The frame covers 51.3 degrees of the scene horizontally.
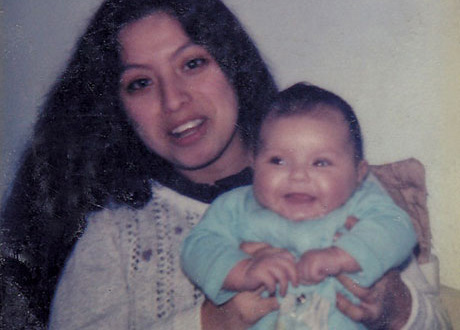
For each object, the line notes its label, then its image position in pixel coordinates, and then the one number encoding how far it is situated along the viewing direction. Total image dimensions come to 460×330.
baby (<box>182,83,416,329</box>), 0.86
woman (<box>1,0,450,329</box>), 1.01
